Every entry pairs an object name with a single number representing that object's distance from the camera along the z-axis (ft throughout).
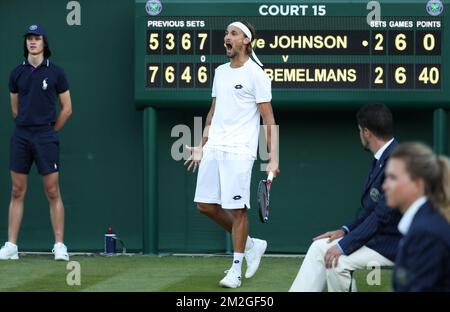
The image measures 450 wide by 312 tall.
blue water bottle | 65.10
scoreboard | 61.52
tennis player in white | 50.47
